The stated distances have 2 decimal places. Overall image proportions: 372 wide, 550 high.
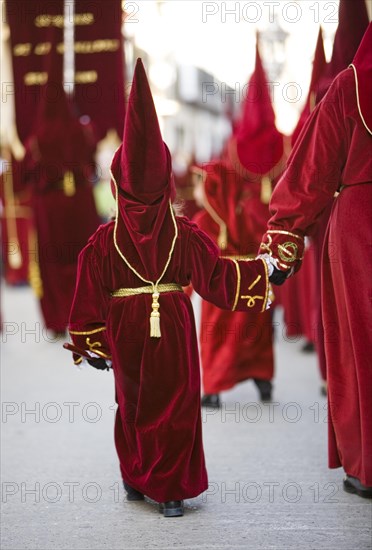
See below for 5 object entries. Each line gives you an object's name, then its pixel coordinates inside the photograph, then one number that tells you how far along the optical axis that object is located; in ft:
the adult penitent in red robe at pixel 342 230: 24.61
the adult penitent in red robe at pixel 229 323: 37.70
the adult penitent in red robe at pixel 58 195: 56.18
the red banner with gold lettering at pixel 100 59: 66.74
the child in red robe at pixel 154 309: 23.93
